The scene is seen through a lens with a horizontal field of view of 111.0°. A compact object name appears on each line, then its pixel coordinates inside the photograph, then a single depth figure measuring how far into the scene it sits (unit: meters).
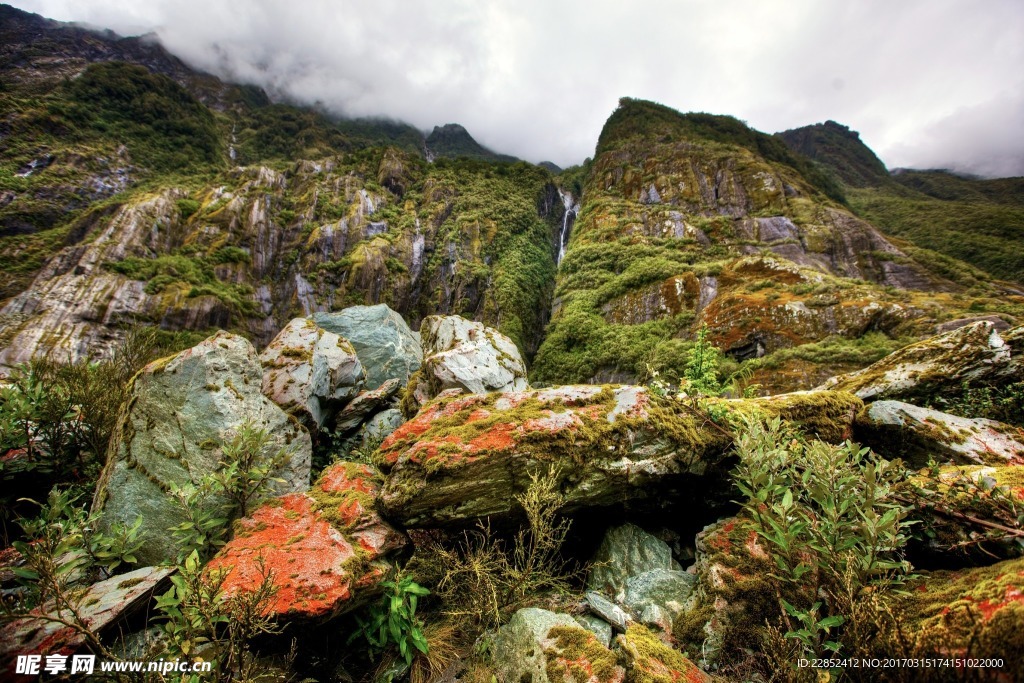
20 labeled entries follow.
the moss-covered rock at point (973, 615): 1.68
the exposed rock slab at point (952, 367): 5.02
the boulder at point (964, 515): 2.29
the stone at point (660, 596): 3.37
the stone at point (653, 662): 2.47
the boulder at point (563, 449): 3.95
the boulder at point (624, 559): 3.85
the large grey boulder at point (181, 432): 3.90
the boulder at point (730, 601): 2.91
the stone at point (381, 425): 7.61
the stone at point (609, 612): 3.13
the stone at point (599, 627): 3.03
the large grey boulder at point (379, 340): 12.29
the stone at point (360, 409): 8.06
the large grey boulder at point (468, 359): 8.24
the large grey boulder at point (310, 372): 7.27
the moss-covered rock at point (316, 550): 2.96
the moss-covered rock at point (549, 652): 2.56
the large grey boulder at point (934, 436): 3.72
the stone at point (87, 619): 2.36
